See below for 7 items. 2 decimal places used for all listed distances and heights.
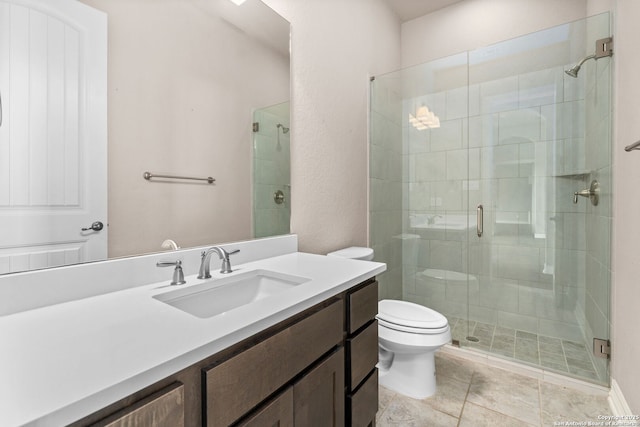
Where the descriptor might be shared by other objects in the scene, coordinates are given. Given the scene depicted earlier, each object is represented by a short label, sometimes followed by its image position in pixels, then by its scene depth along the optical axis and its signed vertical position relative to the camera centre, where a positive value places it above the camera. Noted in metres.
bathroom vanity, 0.47 -0.28
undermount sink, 0.98 -0.29
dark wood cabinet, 0.54 -0.39
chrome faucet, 1.08 -0.17
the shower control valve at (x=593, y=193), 1.77 +0.11
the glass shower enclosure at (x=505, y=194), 1.88 +0.13
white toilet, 1.57 -0.70
